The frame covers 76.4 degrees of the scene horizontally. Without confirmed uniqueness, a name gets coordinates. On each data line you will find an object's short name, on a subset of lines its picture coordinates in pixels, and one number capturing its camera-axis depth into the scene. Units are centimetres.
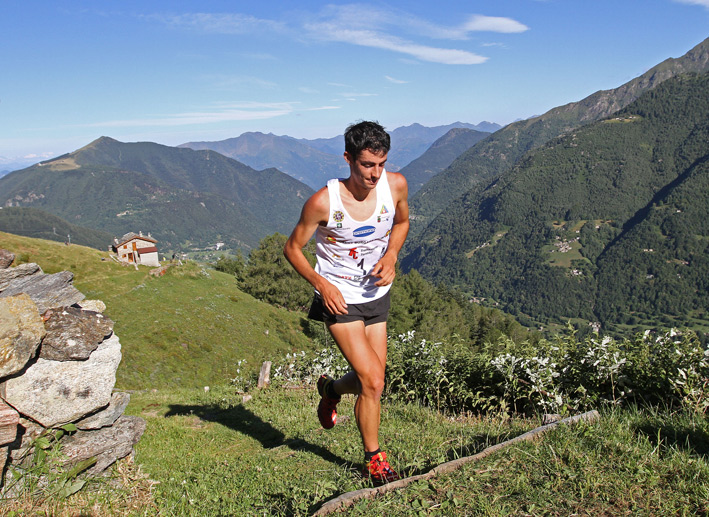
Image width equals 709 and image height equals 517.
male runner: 375
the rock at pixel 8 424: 321
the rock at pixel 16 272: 449
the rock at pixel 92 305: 454
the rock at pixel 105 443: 375
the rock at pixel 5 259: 457
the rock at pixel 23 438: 338
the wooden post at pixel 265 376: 912
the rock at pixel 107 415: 386
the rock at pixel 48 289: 420
